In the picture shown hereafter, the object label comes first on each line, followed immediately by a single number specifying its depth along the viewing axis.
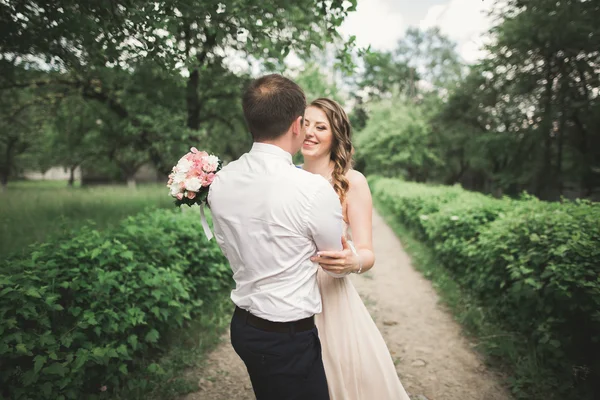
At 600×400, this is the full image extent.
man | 1.48
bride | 2.11
